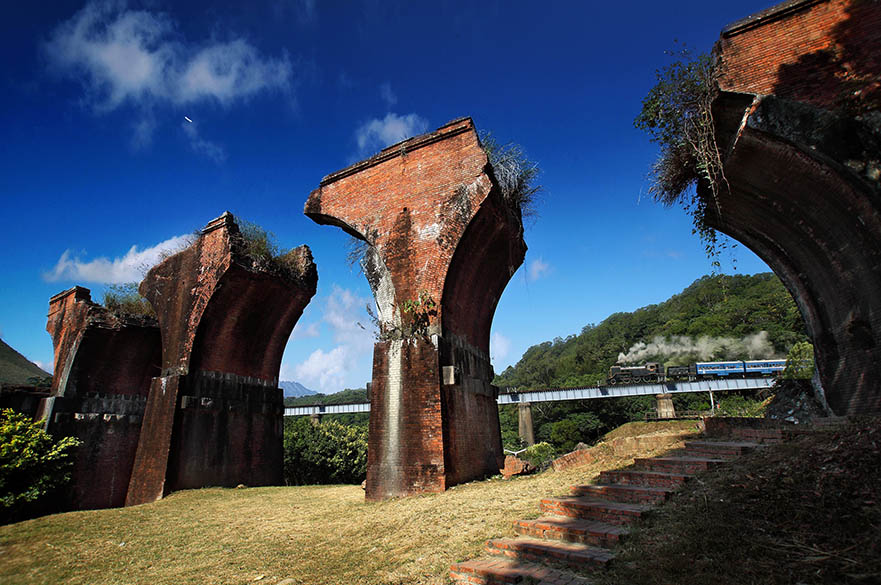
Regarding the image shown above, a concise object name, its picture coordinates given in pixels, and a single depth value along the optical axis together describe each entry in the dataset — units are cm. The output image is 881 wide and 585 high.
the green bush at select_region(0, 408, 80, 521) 913
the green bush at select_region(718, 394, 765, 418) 1546
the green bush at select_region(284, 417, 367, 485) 1642
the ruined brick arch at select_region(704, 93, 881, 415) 689
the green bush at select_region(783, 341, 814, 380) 1473
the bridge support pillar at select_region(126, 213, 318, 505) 1072
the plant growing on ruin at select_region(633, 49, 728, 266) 807
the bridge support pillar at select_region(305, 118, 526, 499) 811
